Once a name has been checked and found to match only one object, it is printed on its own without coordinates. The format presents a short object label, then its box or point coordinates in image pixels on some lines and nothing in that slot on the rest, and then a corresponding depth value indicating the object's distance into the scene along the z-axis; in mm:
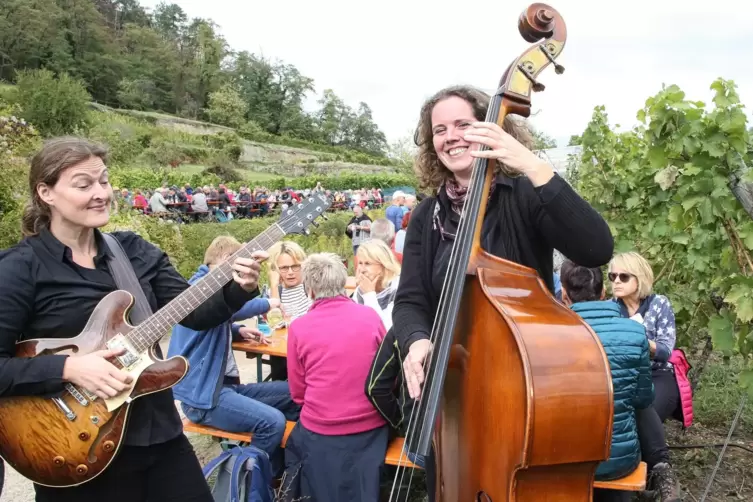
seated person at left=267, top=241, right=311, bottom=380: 5090
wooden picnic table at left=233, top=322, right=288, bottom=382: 4281
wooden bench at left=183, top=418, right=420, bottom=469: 3312
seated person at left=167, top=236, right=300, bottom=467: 3592
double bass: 1395
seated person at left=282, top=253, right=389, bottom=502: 3193
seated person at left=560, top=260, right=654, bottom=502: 2947
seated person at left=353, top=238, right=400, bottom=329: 4547
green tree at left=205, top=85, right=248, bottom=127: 72688
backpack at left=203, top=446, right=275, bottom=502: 3230
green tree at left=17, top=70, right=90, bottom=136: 41531
